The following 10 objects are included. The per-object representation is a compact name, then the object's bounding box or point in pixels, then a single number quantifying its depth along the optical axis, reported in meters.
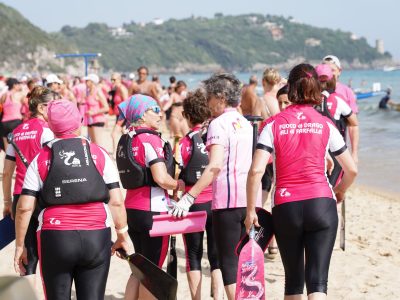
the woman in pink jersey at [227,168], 8.85
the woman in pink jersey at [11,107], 21.39
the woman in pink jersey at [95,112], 24.35
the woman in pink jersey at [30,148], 9.63
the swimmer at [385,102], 70.89
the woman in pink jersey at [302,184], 7.79
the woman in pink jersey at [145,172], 8.72
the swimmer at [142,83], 25.15
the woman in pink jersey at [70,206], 7.20
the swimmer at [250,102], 13.77
